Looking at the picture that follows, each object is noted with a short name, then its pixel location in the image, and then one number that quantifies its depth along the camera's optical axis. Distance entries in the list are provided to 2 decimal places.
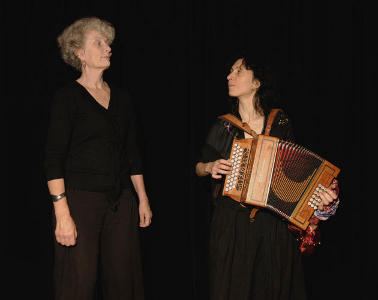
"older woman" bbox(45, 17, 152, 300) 1.54
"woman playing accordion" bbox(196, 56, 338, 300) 1.75
